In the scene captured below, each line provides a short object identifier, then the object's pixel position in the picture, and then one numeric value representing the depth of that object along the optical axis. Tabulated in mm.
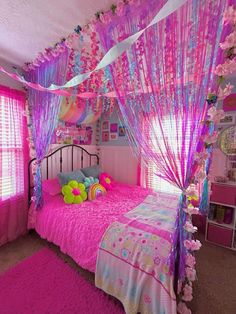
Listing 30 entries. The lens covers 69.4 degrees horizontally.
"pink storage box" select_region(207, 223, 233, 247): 2456
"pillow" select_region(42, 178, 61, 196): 2656
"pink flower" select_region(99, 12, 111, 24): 1259
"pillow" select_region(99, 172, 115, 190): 3064
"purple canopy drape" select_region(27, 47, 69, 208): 1896
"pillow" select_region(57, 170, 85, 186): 2740
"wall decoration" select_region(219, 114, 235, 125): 2650
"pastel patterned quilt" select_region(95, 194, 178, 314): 1270
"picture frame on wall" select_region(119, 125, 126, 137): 3605
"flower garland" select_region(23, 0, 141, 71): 1187
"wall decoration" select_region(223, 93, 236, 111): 2635
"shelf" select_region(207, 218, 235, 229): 2456
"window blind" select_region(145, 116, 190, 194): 1130
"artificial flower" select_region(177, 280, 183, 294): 1285
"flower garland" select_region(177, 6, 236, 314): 866
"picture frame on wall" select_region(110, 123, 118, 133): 3728
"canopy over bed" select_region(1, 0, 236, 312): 973
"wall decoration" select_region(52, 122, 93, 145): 3150
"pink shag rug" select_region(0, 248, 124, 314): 1507
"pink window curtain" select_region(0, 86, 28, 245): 2346
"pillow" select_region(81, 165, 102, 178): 3188
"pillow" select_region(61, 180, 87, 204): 2379
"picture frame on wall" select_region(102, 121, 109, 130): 3874
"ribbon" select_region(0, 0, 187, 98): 824
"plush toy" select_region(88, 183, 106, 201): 2568
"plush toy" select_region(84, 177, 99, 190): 2755
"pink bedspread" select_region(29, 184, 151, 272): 1722
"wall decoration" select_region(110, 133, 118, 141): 3772
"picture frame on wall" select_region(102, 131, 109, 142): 3904
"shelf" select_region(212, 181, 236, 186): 2475
